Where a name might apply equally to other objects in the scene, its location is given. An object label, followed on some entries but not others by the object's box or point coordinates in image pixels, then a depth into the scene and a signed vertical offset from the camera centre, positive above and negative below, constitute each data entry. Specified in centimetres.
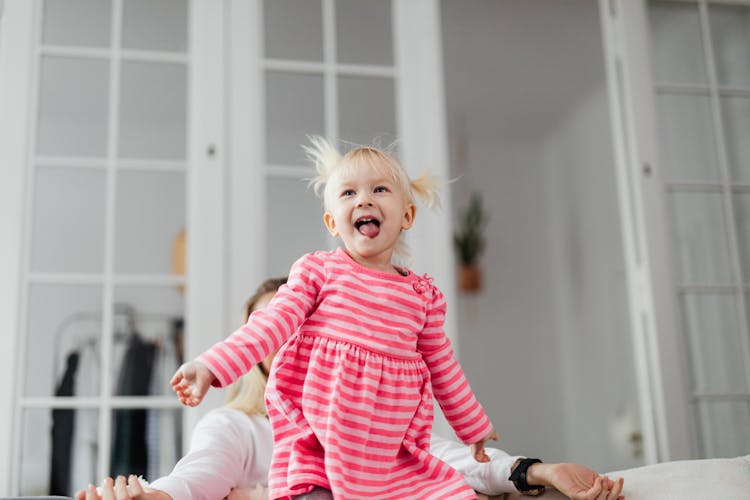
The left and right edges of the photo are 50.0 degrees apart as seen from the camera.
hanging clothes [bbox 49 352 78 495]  225 -12
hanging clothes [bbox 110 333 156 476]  232 -8
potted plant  474 +77
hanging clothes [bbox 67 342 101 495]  228 -10
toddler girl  116 +3
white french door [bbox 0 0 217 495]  228 +46
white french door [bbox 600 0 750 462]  268 +56
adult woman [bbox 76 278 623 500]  131 -16
